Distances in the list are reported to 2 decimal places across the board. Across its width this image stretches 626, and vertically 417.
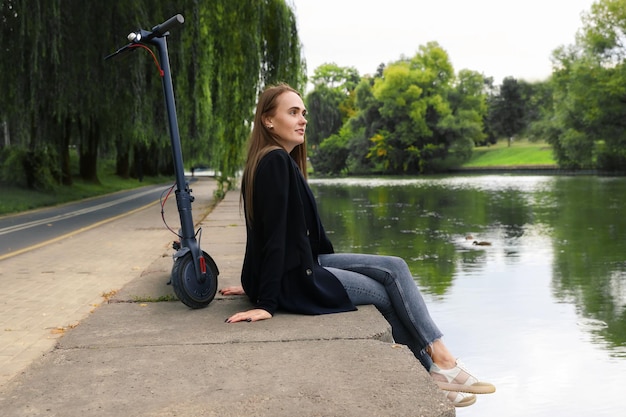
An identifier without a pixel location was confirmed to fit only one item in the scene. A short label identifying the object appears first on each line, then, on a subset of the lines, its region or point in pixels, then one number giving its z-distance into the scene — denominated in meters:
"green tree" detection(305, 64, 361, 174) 77.56
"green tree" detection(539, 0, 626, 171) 47.78
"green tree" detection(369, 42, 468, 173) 69.81
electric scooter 4.23
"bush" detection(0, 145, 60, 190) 25.06
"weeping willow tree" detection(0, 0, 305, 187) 15.77
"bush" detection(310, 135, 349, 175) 77.75
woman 3.80
